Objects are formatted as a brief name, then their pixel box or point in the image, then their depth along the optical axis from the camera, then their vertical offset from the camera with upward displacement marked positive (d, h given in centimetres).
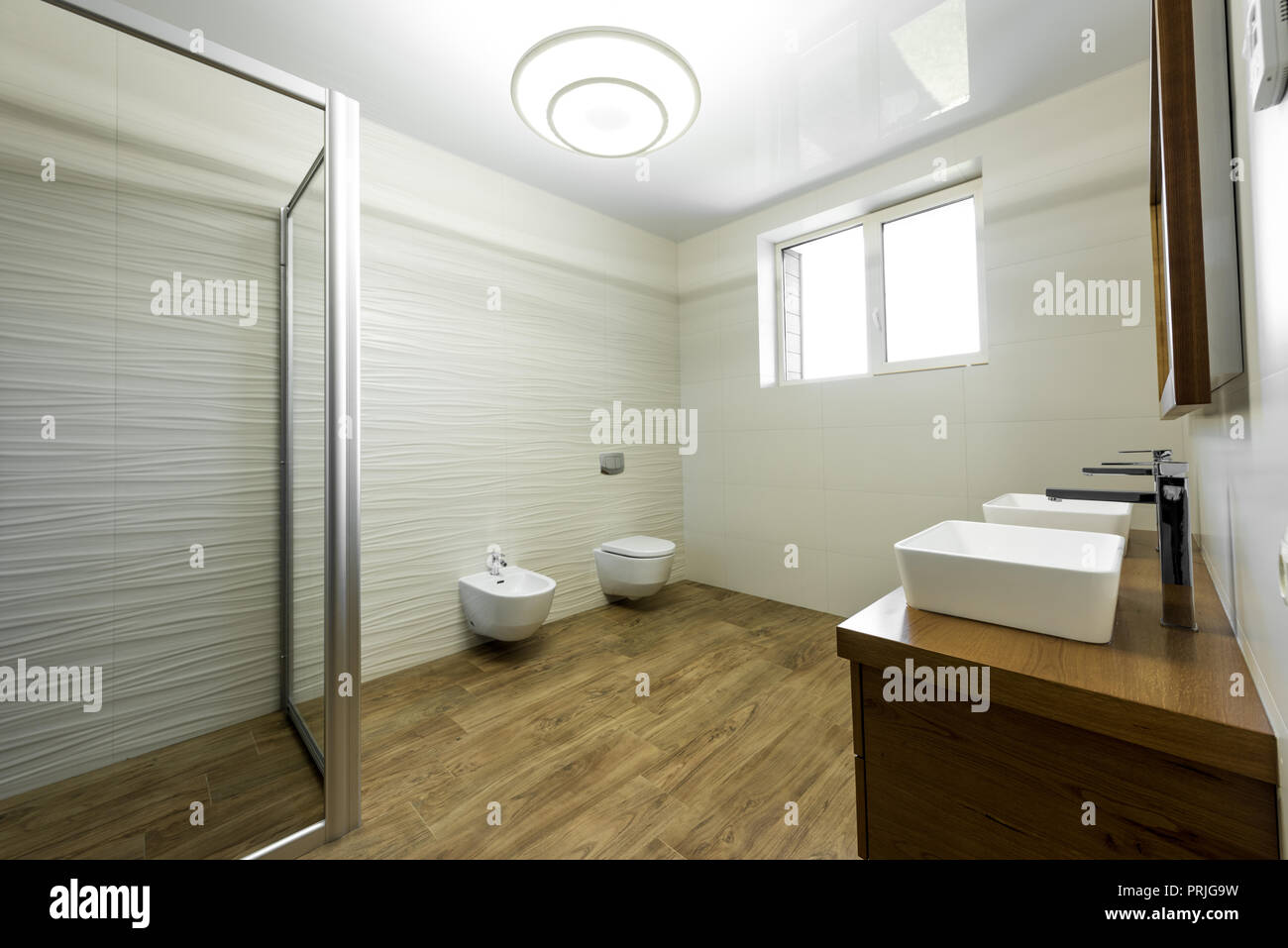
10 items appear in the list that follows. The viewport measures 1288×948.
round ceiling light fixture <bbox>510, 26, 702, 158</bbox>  158 +137
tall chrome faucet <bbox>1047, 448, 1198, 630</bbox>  91 -11
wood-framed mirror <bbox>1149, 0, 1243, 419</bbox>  68 +38
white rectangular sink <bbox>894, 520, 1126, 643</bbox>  80 -19
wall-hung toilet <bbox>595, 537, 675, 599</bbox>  292 -50
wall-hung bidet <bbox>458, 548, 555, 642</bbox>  231 -55
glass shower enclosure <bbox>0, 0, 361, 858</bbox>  132 +10
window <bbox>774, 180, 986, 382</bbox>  262 +111
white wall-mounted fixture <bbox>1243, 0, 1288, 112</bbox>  41 +36
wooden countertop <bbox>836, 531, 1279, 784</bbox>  59 -29
